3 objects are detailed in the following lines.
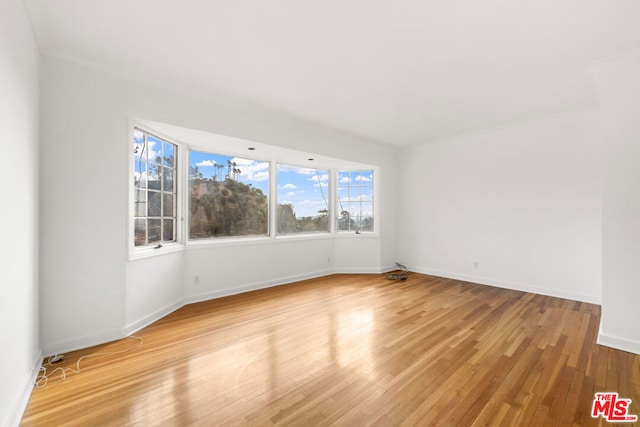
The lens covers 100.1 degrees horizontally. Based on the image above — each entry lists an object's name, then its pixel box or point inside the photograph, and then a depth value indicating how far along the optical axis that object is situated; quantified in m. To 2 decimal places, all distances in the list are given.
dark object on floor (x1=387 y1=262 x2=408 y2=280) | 4.88
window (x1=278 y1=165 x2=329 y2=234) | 4.85
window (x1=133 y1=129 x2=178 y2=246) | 2.99
